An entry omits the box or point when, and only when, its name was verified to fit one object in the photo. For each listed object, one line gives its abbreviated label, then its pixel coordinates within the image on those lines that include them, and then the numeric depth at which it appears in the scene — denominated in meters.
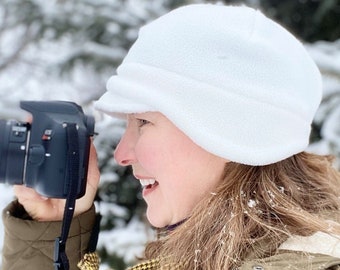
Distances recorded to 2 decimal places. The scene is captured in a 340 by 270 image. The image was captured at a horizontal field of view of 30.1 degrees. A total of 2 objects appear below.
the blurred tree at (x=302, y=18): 2.68
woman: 1.05
